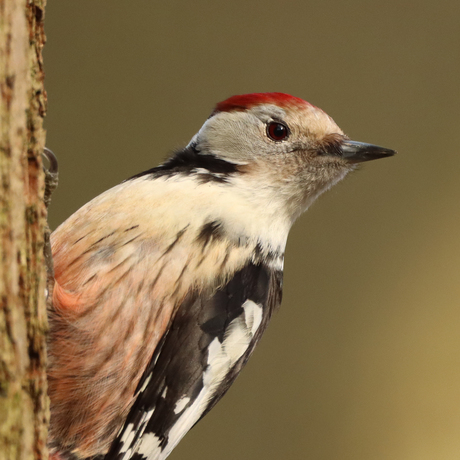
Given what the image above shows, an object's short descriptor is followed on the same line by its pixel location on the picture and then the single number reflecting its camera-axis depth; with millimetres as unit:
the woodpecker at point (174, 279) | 2982
